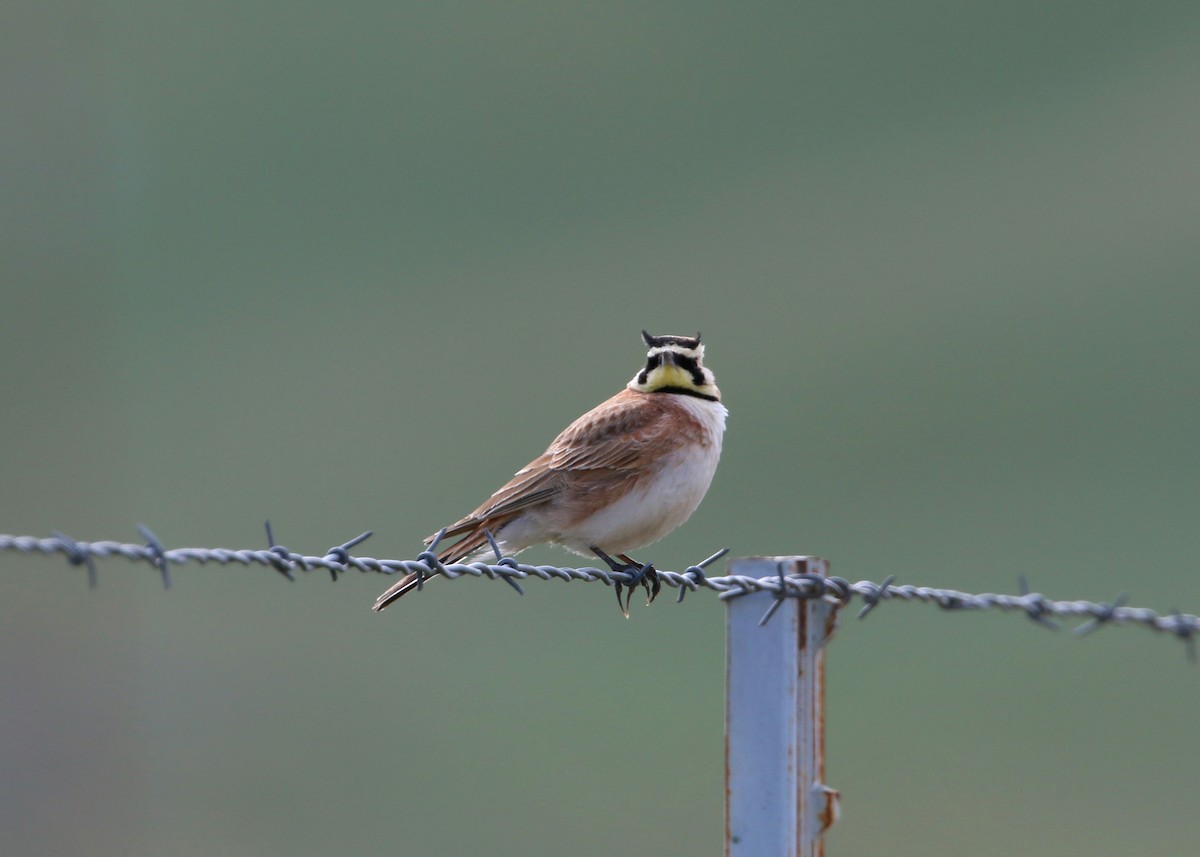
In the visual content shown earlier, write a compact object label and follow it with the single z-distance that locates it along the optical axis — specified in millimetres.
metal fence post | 11008
